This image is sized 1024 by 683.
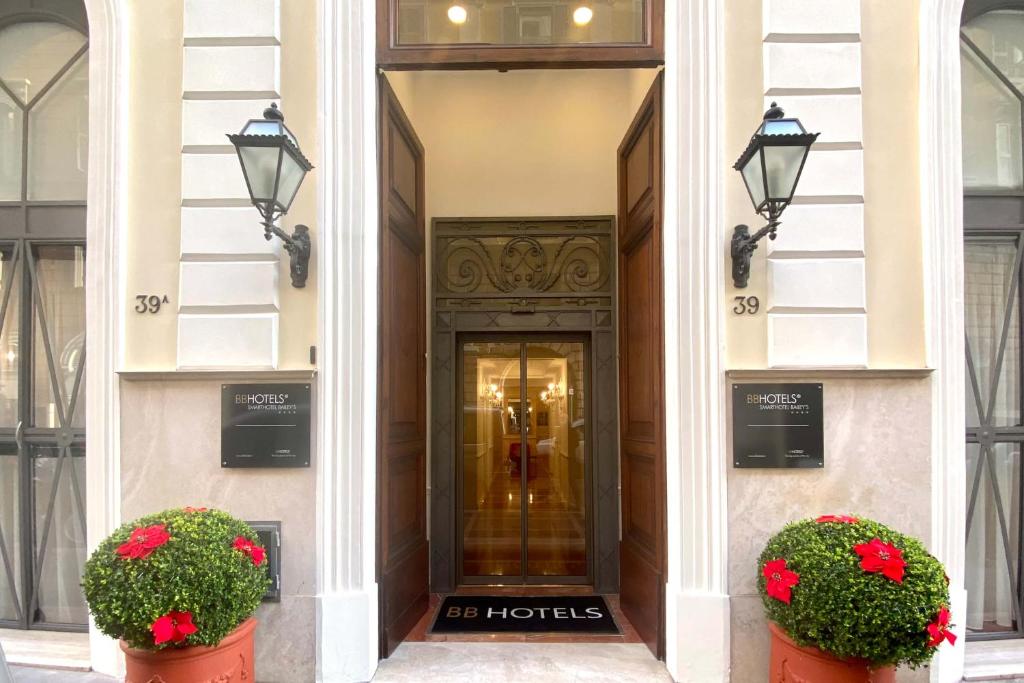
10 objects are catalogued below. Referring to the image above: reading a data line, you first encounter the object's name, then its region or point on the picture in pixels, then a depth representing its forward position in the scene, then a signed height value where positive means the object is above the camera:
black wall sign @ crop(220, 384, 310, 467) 4.61 -0.50
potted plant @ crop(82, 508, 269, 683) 3.46 -1.38
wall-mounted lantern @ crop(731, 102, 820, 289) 3.97 +1.29
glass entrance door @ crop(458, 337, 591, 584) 7.03 -1.18
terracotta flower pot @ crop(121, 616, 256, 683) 3.61 -1.84
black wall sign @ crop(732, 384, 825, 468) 4.54 -0.57
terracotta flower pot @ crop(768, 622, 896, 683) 3.66 -1.94
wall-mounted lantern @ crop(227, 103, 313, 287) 4.04 +1.34
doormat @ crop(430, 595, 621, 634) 5.61 -2.51
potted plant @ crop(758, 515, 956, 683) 3.50 -1.47
